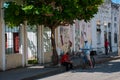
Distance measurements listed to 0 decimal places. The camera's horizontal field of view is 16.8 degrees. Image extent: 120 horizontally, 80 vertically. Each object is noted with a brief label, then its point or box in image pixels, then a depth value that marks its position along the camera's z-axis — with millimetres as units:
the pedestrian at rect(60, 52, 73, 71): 25031
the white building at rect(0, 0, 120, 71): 25344
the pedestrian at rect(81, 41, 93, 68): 25575
